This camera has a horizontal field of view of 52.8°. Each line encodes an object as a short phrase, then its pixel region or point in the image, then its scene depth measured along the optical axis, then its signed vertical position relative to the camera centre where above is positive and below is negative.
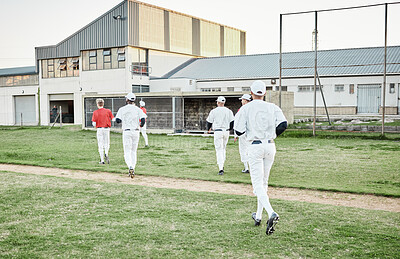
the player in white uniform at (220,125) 11.09 -0.43
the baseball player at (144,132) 18.58 -1.05
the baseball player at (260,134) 6.07 -0.37
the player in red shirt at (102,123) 12.90 -0.43
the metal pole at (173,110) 26.04 -0.03
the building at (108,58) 39.09 +5.38
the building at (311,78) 34.03 +2.87
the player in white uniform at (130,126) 10.79 -0.44
